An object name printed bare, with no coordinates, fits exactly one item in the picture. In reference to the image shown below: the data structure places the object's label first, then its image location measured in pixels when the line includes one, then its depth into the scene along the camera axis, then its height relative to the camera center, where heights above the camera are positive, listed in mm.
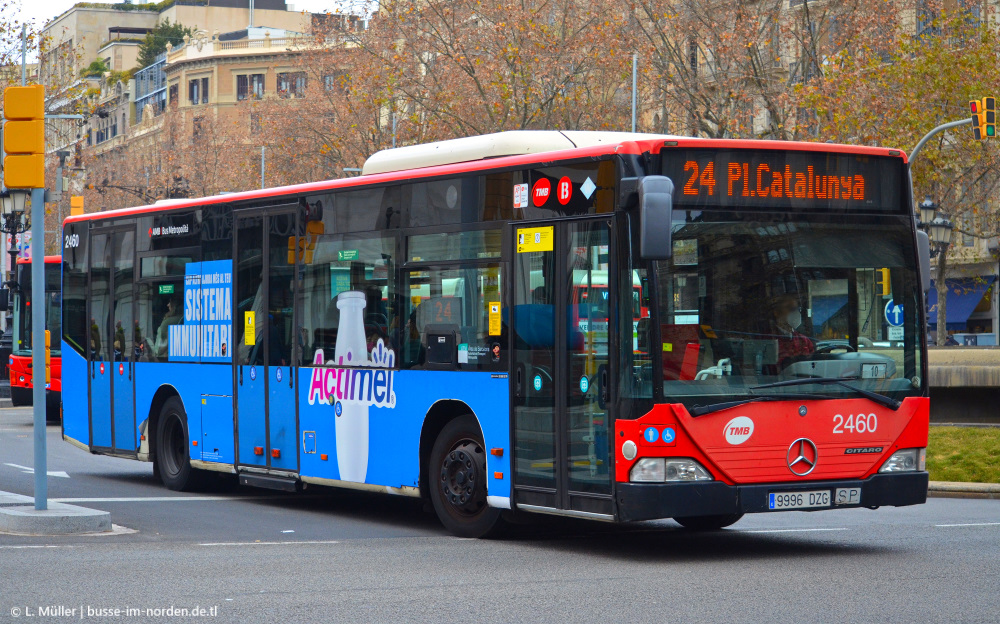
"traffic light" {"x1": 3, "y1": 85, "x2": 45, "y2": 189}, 11453 +1619
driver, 10070 +48
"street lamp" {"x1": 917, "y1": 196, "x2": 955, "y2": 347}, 27109 +1951
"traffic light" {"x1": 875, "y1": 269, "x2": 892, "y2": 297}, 10531 +357
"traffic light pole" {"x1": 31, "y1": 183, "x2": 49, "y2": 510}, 11508 +122
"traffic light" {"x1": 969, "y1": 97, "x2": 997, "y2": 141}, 27969 +4066
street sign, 10492 +136
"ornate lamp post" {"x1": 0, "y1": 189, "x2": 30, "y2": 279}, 31062 +2979
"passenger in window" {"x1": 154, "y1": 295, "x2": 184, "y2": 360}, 15172 +242
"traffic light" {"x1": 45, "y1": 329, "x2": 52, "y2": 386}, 29375 -104
